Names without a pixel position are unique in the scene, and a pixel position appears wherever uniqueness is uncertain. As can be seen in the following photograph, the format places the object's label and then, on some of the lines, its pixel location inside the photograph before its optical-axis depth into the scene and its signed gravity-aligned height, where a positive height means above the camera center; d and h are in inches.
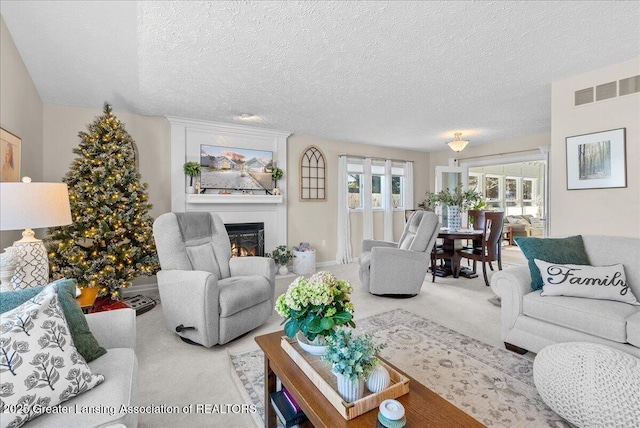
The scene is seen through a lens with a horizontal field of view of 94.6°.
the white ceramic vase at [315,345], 52.2 -23.9
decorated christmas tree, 112.8 -3.0
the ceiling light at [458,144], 185.5 +42.4
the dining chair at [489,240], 162.7 -16.5
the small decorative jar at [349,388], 41.9 -25.3
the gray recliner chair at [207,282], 90.0 -23.9
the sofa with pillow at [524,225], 303.4 -14.2
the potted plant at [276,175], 184.4 +23.3
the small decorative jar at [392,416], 37.1 -25.9
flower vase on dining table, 179.8 -3.5
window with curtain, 229.0 +22.8
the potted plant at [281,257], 183.3 -28.0
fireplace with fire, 175.8 -16.1
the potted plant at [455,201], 174.3 +6.3
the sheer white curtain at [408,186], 253.4 +22.0
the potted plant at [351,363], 41.6 -21.6
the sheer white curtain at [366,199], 230.8 +9.9
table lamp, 65.7 -0.7
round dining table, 163.3 -20.1
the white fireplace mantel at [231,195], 160.4 +19.8
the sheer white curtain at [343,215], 219.3 -2.4
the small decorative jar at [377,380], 44.1 -25.4
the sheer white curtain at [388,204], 241.8 +6.3
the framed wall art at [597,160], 100.8 +18.2
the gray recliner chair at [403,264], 138.2 -25.0
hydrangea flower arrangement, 49.5 -16.6
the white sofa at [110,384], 39.3 -26.7
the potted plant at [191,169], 159.0 +23.5
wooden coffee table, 38.9 -27.7
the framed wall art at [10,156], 89.7 +18.6
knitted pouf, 51.0 -32.3
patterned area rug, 63.1 -42.4
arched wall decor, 204.4 +26.0
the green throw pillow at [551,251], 90.0 -12.7
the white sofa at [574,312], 70.6 -26.3
